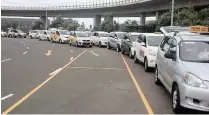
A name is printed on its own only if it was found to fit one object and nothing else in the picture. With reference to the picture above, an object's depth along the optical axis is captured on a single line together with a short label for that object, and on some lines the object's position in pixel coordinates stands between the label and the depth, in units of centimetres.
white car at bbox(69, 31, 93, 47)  2004
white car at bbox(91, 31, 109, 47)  2044
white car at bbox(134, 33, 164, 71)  846
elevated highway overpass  3130
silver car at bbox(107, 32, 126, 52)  1653
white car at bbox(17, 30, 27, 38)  3929
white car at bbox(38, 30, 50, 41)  2930
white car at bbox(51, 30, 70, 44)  2396
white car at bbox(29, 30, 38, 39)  3637
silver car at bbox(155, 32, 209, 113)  398
